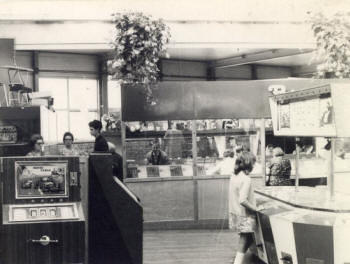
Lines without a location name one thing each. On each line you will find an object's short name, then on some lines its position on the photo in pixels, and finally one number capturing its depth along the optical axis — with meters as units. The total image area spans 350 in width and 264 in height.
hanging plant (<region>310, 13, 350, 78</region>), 5.32
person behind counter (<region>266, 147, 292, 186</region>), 6.05
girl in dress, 4.27
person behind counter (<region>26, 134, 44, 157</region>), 5.23
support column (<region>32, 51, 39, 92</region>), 10.84
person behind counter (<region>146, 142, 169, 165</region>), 6.40
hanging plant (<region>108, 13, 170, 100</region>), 5.82
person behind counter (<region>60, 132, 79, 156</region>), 5.50
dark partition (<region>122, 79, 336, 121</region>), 6.21
